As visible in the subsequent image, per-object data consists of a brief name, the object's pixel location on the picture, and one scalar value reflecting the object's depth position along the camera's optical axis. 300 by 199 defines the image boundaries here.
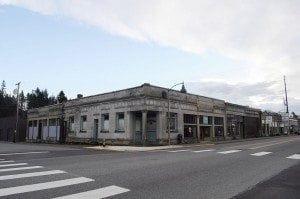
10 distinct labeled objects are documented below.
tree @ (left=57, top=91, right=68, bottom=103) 76.25
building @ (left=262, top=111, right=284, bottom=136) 51.80
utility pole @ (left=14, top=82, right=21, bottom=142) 43.02
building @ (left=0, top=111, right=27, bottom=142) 45.60
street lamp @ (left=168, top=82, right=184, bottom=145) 25.40
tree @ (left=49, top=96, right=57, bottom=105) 82.99
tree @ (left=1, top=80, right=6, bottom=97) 106.01
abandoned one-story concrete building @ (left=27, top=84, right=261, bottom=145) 25.71
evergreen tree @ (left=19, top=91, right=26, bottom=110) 99.16
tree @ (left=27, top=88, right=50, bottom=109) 79.41
